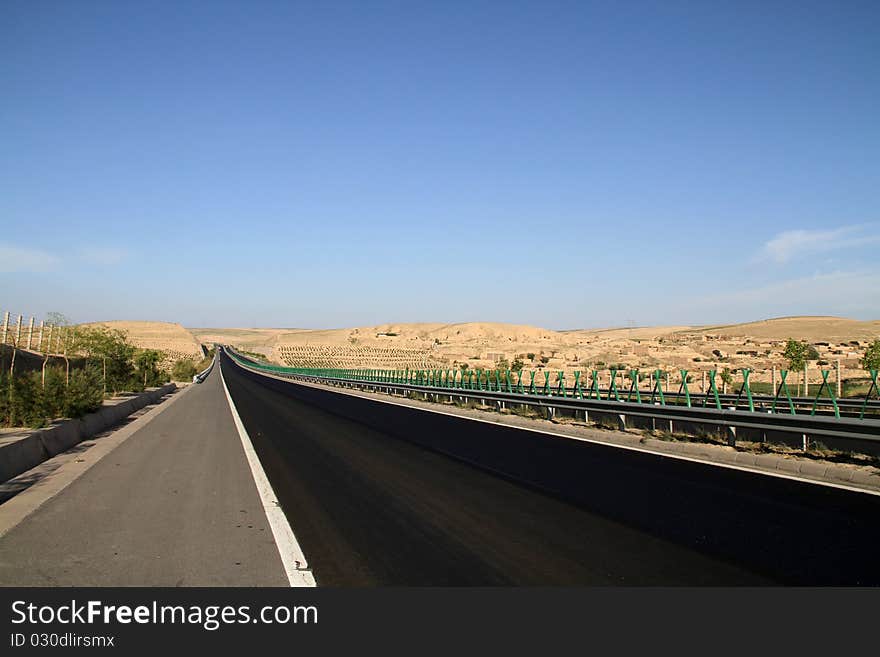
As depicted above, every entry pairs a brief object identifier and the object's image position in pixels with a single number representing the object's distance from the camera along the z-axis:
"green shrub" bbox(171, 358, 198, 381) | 73.36
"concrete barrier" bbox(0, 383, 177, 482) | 12.32
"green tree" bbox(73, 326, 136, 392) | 36.34
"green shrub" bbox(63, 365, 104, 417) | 19.80
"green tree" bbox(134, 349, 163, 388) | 48.75
